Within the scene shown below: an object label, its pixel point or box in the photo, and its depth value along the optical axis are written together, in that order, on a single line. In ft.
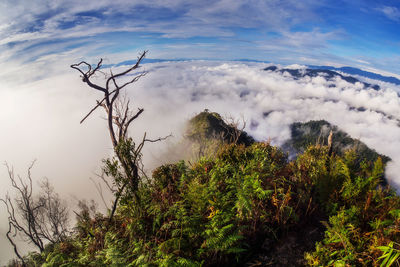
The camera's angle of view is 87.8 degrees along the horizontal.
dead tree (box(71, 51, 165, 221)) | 18.92
